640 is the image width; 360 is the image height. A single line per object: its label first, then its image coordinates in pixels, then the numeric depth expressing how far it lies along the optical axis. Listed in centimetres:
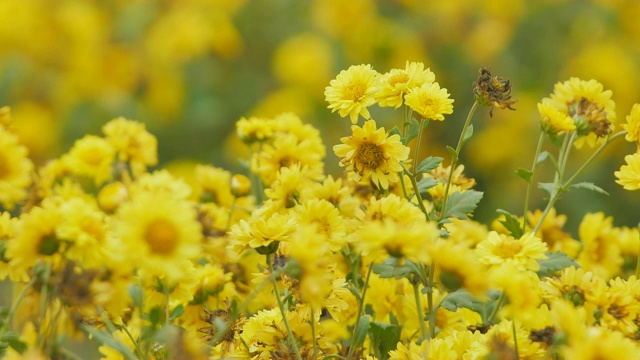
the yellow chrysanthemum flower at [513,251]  283
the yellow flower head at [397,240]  277
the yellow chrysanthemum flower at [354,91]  291
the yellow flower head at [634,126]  295
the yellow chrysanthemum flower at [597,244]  309
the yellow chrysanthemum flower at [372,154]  289
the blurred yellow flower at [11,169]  287
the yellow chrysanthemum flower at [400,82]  293
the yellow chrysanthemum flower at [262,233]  283
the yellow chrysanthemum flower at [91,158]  317
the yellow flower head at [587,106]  300
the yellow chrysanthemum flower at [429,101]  291
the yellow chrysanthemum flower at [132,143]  319
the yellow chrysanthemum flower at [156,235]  276
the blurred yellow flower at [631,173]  292
